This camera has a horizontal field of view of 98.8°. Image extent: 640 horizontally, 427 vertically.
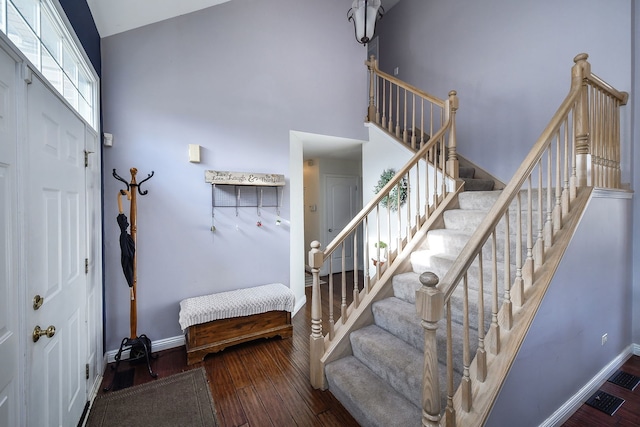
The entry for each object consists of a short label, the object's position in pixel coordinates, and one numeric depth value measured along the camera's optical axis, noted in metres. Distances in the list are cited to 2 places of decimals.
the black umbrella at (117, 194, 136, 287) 2.34
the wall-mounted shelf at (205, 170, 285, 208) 2.88
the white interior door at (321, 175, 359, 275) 5.68
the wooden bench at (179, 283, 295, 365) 2.53
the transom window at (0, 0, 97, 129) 1.28
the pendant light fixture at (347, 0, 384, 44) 2.37
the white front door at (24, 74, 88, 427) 1.27
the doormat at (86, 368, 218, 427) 1.85
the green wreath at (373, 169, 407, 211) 3.52
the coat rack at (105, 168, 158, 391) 2.35
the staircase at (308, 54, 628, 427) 1.35
